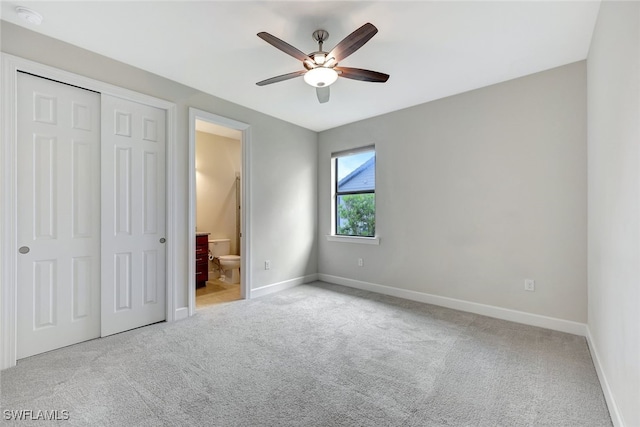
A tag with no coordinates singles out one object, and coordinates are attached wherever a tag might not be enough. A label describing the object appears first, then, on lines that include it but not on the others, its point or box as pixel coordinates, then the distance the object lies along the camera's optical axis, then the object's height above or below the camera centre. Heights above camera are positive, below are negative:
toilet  4.90 -0.81
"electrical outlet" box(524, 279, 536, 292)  2.94 -0.77
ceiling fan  1.94 +1.20
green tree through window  4.43 -0.02
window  4.43 +0.33
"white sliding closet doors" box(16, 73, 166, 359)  2.29 -0.01
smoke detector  2.02 +1.47
